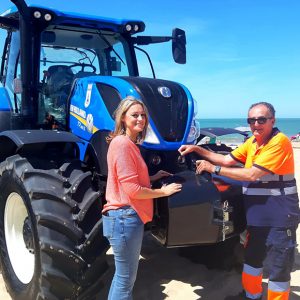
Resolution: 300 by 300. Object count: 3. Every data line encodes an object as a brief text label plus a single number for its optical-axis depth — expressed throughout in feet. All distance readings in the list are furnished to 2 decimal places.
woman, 6.88
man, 8.13
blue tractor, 7.77
